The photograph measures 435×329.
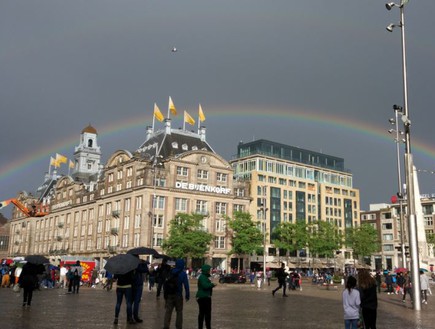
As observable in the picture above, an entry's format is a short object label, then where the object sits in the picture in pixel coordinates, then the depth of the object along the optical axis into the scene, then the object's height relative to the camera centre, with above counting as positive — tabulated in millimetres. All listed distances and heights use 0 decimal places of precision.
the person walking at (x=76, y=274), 28925 -1192
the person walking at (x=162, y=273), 21184 -776
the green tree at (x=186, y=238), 66938 +2662
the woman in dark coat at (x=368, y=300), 11062 -893
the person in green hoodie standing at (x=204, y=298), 11523 -977
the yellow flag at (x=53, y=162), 110938 +21723
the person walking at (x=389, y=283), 35331 -1552
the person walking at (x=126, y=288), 13883 -951
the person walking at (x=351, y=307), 10336 -998
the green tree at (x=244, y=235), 72688 +3705
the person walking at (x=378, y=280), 36922 -1494
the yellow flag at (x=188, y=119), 80500 +23428
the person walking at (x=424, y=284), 24078 -1074
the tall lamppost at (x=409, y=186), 20547 +3556
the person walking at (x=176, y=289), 12266 -827
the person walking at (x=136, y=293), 14367 -1165
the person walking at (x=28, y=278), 18359 -957
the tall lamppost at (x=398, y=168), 31730 +7808
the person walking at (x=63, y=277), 39781 -1941
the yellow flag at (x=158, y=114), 77844 +23377
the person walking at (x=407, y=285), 26317 -1280
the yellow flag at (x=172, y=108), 78062 +24342
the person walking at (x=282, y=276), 27797 -967
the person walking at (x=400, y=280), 32997 -1230
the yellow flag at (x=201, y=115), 81619 +24433
